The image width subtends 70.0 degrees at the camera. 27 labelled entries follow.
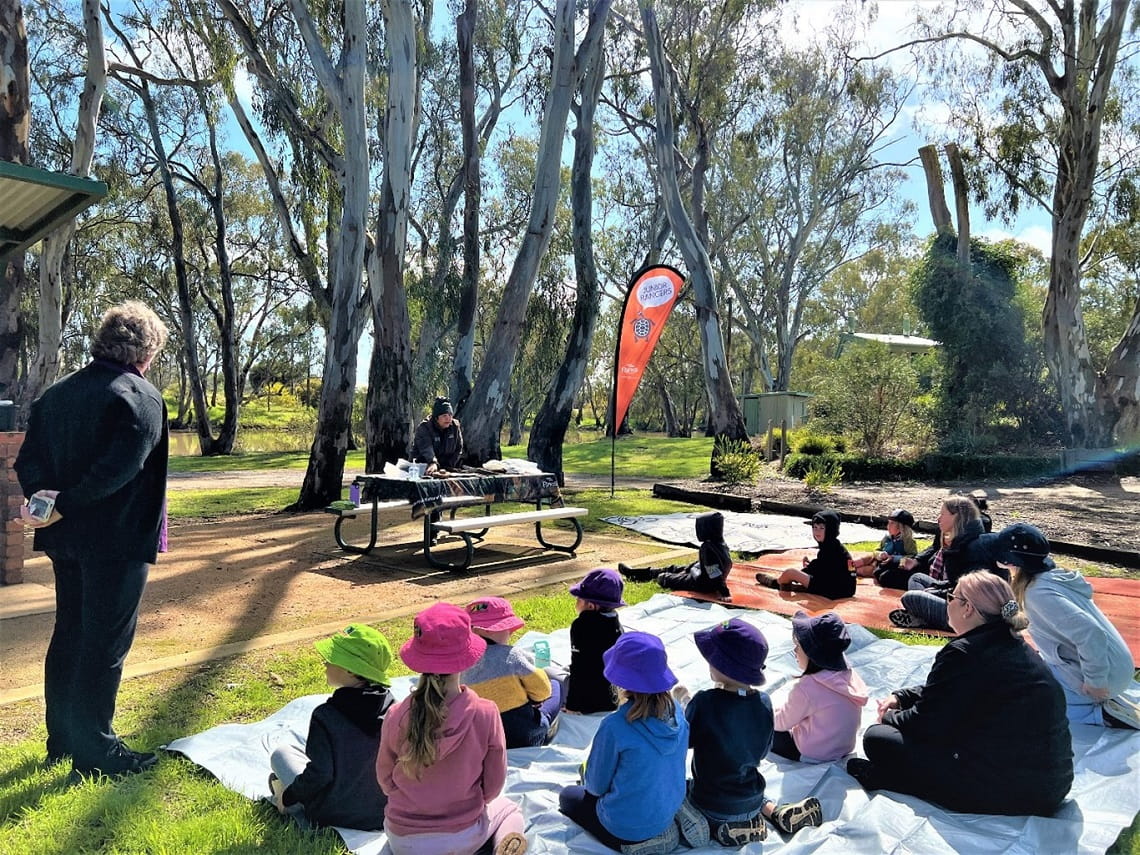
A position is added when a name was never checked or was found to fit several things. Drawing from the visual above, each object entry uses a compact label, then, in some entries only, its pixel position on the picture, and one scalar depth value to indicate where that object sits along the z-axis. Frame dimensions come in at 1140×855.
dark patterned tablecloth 7.61
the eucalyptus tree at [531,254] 14.09
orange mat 6.07
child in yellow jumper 3.51
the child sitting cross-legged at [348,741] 2.71
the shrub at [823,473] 13.65
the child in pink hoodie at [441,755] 2.45
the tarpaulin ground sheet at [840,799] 2.91
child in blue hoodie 2.74
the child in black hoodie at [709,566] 6.55
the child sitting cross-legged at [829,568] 6.61
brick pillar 5.97
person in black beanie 8.80
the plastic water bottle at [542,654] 4.42
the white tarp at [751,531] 9.35
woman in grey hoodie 3.87
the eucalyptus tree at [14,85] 9.58
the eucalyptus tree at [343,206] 11.76
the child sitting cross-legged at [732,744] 2.94
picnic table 7.59
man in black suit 3.13
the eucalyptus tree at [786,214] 28.91
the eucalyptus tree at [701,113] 17.61
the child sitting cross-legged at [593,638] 3.96
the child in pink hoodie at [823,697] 3.52
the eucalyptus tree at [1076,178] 18.11
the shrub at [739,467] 14.52
